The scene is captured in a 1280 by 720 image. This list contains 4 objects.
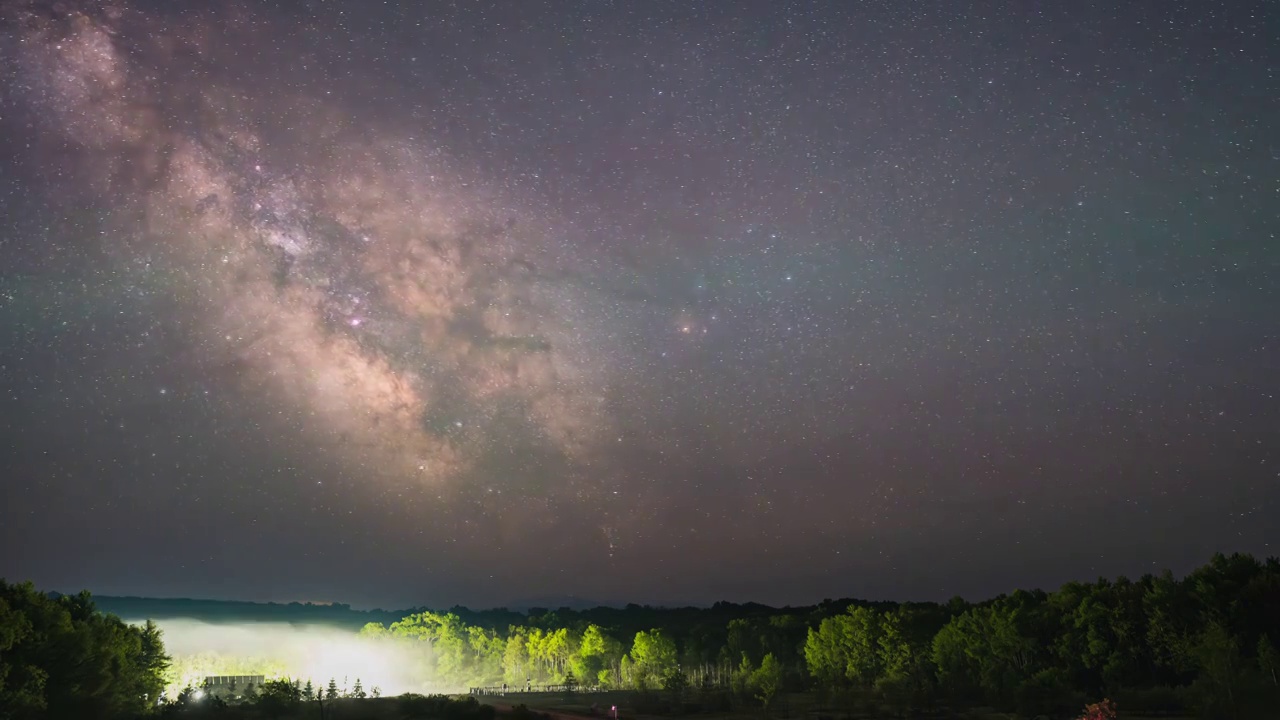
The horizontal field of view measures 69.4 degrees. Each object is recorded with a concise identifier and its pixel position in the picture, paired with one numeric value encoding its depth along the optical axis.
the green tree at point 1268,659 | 47.16
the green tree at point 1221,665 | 46.38
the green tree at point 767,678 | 69.51
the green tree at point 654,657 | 101.88
